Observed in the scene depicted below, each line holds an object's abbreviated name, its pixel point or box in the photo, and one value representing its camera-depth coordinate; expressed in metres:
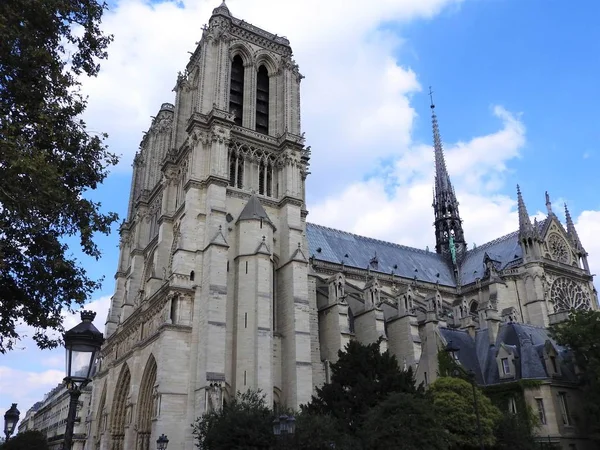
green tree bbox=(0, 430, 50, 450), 51.25
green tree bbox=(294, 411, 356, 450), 20.83
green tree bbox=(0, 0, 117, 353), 12.83
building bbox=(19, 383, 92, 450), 51.38
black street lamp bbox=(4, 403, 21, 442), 17.38
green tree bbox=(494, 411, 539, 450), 25.56
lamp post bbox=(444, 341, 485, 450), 30.46
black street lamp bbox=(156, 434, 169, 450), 24.06
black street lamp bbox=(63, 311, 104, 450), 9.86
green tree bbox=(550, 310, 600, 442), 28.81
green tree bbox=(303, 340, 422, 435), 24.83
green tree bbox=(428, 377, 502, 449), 25.30
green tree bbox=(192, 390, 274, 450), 22.53
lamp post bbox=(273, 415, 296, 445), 16.62
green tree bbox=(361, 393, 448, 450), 21.61
